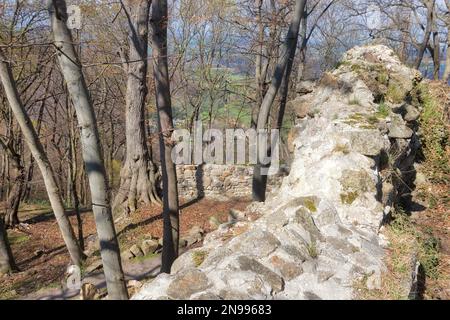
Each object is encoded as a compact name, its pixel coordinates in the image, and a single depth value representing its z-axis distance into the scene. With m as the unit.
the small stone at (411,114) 6.59
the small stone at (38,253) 9.75
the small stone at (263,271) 3.05
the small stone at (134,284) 4.87
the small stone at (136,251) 8.33
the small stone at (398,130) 5.59
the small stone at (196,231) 9.18
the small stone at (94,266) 7.79
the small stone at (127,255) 8.22
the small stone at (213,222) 9.87
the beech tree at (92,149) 3.58
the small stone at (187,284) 2.85
